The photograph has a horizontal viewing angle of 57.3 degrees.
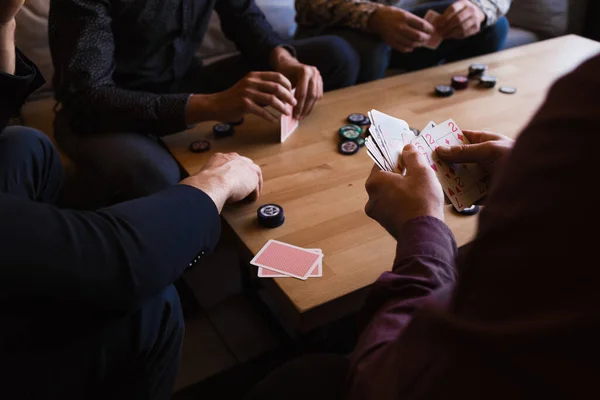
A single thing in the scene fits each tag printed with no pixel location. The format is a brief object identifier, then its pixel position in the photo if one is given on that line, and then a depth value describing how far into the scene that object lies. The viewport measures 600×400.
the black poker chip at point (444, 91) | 1.78
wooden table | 1.04
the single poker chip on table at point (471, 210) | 1.21
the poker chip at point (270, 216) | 1.18
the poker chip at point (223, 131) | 1.58
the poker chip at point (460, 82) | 1.82
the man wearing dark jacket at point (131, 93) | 1.51
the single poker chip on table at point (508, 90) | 1.79
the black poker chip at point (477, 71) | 1.92
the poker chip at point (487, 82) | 1.83
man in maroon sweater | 0.40
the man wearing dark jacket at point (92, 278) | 0.81
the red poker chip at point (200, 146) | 1.52
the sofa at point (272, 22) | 2.14
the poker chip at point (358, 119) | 1.64
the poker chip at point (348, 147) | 1.47
